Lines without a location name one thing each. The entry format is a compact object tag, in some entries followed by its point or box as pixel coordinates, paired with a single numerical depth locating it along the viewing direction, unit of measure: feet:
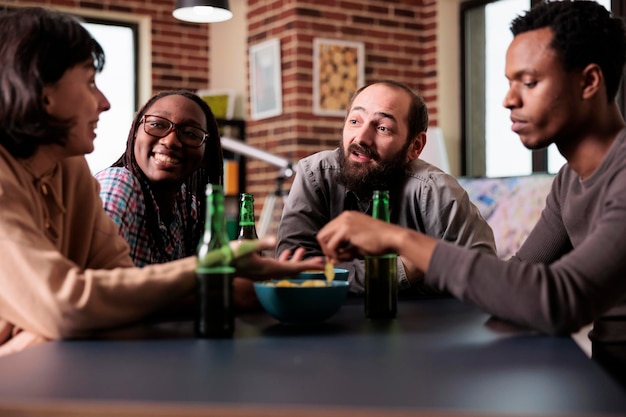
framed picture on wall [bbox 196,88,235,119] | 20.26
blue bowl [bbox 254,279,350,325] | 4.11
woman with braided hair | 6.33
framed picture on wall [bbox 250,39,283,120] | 17.75
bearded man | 6.97
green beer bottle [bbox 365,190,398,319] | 4.53
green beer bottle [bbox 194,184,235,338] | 3.72
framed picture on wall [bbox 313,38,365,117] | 17.49
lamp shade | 11.43
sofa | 12.71
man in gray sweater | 3.83
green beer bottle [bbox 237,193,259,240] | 5.73
